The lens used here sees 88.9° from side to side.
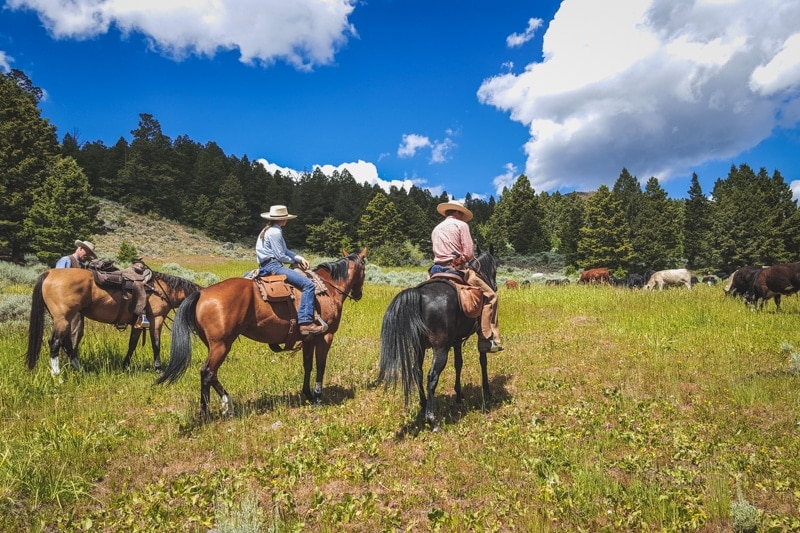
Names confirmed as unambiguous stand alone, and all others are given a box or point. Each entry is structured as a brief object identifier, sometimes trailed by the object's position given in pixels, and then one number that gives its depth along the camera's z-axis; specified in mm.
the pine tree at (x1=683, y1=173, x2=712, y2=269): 61288
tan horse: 8438
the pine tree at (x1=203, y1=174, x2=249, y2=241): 71875
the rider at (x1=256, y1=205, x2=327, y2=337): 7383
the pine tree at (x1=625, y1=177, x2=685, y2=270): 55375
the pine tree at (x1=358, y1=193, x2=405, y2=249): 69938
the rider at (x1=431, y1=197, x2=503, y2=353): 7023
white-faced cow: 25117
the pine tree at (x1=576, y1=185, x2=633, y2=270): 50969
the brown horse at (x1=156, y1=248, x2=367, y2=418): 6438
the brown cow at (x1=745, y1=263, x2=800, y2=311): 13930
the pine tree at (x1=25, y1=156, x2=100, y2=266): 31453
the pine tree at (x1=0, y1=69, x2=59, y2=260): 31216
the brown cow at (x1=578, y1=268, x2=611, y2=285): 27719
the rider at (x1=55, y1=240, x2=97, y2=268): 10055
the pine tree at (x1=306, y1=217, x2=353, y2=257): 70562
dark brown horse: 6258
